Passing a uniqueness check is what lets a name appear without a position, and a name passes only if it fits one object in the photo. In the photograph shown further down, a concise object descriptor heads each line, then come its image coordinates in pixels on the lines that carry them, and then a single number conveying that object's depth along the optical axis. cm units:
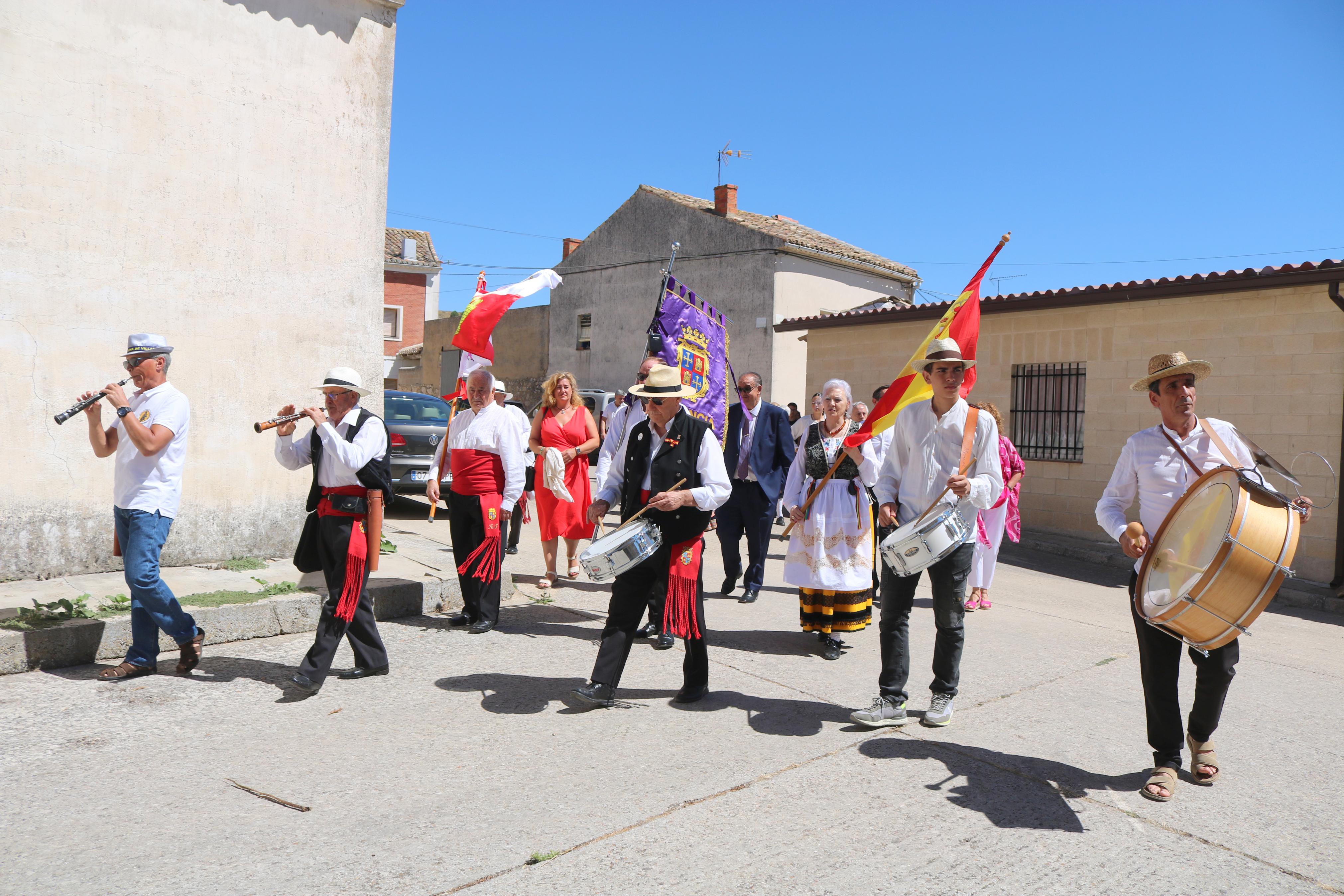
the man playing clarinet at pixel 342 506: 495
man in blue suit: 759
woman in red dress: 781
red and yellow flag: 502
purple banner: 671
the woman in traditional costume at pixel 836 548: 607
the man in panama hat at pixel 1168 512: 387
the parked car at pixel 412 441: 1211
